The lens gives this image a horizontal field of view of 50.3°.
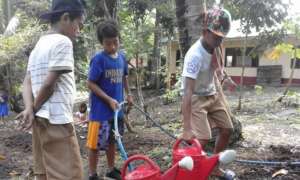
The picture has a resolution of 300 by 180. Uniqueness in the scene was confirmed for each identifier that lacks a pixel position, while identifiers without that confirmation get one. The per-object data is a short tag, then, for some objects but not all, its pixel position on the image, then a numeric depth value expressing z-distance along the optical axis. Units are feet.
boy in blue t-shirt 10.63
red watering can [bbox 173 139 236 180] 7.08
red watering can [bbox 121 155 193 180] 7.18
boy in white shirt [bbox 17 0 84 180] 7.06
